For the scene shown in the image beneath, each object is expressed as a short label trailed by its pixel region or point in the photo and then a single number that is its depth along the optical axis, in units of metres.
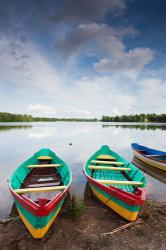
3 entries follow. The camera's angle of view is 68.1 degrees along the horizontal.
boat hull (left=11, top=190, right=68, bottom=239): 2.68
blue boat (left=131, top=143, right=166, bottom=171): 7.33
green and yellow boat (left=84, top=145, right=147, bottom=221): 3.25
